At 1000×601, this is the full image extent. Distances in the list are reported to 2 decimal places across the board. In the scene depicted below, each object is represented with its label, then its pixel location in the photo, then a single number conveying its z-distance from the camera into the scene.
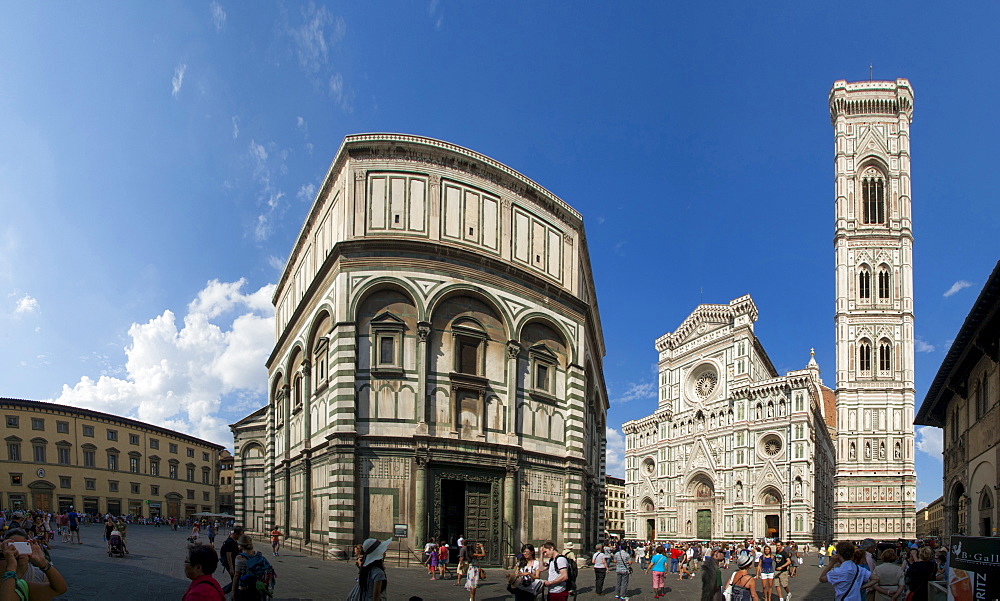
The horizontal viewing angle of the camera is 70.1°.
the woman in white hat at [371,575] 7.58
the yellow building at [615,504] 153.12
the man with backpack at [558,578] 10.79
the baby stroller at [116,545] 24.80
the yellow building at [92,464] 63.53
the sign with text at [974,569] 6.86
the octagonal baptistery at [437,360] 24.12
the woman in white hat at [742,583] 13.39
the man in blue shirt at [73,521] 31.97
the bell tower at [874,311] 69.88
